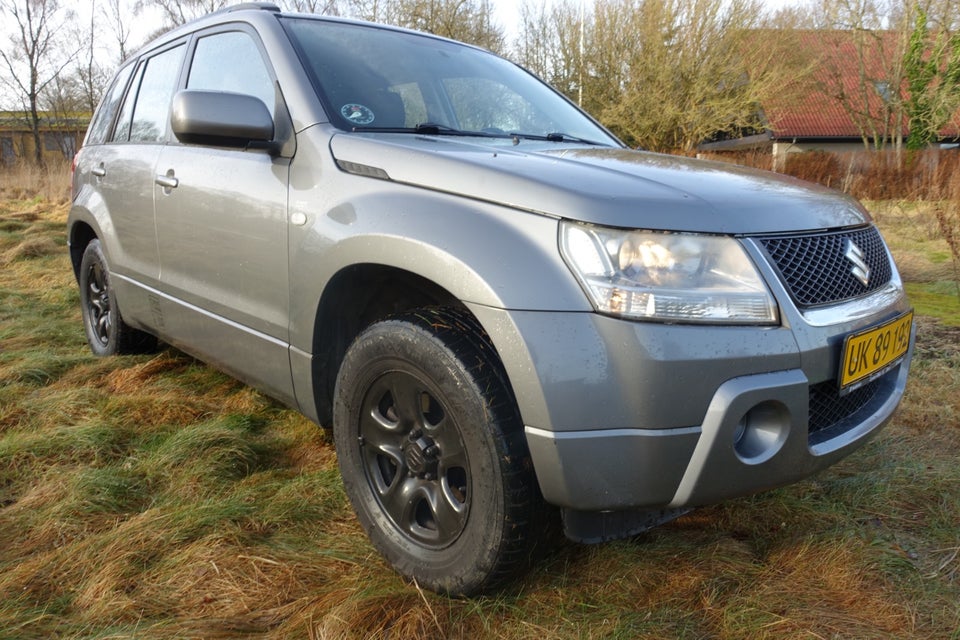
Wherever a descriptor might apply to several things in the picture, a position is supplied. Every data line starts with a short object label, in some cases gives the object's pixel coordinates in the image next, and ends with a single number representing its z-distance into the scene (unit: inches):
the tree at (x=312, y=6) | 1028.5
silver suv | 58.8
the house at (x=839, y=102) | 907.4
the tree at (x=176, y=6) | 1150.3
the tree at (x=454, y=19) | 883.4
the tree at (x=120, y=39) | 1189.7
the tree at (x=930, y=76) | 725.9
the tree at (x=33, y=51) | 1165.7
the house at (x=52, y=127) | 1273.4
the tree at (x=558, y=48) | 806.5
